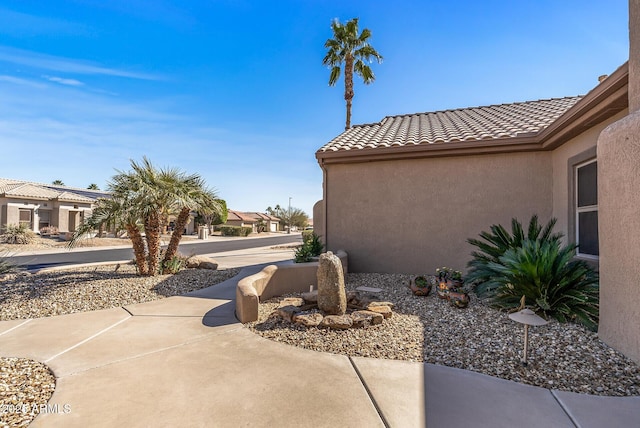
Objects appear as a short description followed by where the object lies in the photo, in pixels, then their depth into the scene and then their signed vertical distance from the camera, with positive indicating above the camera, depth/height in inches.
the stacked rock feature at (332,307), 187.8 -61.2
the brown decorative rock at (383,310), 202.4 -61.2
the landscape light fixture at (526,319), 129.6 -43.1
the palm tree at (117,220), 308.7 -0.5
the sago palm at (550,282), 181.9 -39.5
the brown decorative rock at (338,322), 182.5 -62.5
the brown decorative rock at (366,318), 187.8 -62.0
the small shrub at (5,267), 336.5 -55.9
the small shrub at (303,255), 337.8 -40.1
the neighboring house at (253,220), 2111.2 +2.5
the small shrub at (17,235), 819.4 -43.8
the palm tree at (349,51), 776.9 +445.7
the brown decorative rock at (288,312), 197.0 -61.3
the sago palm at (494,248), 227.6 -22.1
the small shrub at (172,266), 352.2 -54.7
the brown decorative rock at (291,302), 223.3 -61.9
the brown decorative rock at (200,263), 404.4 -59.0
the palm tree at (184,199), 338.6 +25.2
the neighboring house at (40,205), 956.0 +51.1
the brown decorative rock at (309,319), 185.8 -62.4
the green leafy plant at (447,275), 240.7 -44.7
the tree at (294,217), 2520.2 +29.8
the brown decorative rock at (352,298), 227.1 -59.1
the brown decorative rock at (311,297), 225.0 -58.2
